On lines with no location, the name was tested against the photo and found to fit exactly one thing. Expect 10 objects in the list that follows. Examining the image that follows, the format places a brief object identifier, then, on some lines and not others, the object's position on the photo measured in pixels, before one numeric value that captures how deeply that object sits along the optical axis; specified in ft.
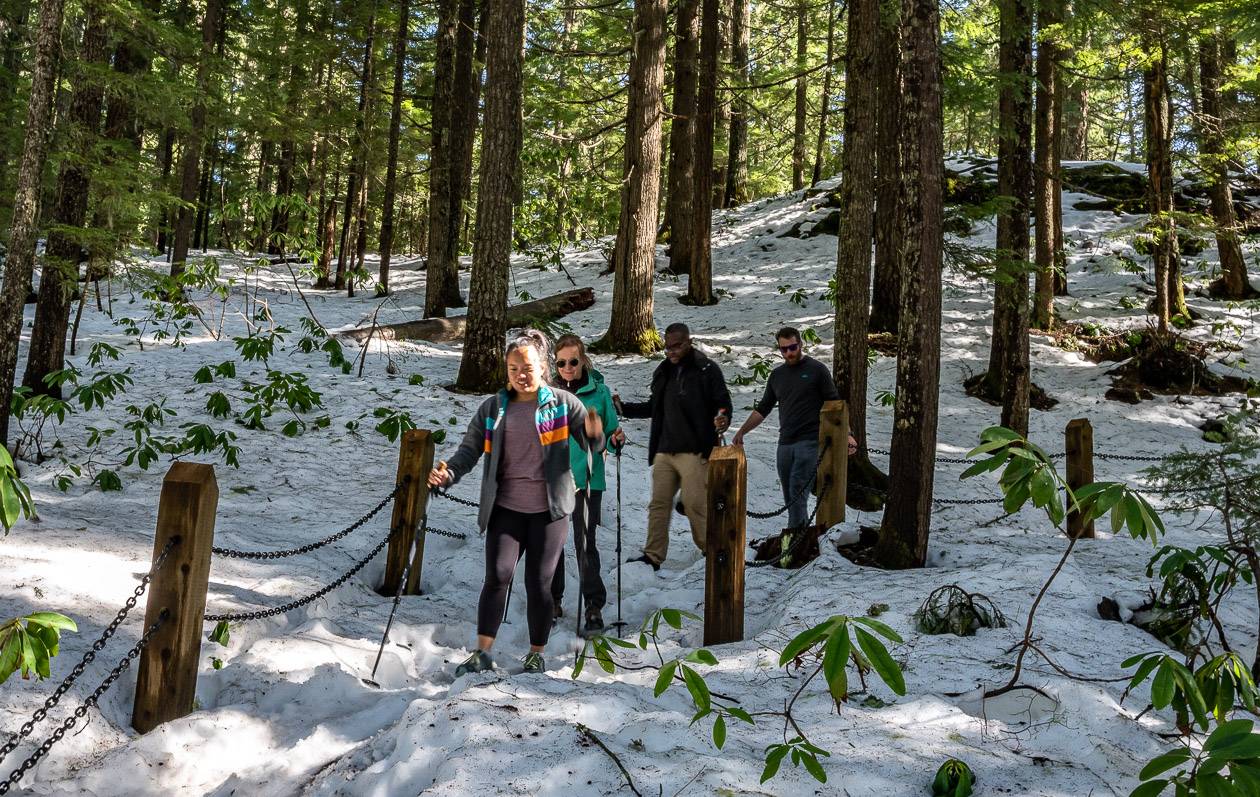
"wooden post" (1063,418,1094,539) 26.58
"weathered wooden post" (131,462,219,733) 12.24
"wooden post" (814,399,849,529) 22.59
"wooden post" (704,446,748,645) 16.49
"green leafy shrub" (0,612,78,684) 7.07
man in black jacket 22.56
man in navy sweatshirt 24.19
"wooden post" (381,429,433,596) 19.71
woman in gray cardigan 15.28
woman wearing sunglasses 18.26
